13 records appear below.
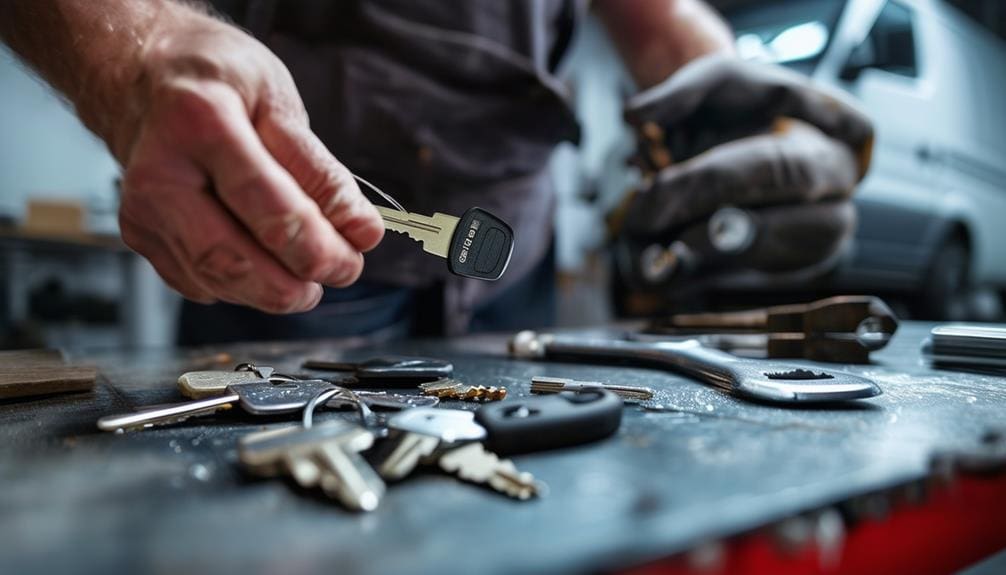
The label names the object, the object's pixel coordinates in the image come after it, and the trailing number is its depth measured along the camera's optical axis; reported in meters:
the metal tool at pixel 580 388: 0.47
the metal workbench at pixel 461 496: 0.20
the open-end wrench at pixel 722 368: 0.42
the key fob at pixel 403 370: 0.55
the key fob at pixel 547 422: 0.31
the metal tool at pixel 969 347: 0.62
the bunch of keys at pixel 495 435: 0.28
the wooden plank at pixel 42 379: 0.51
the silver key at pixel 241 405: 0.38
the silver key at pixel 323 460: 0.25
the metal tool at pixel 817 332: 0.68
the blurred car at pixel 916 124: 2.34
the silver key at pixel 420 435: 0.28
